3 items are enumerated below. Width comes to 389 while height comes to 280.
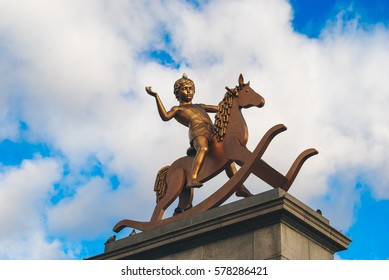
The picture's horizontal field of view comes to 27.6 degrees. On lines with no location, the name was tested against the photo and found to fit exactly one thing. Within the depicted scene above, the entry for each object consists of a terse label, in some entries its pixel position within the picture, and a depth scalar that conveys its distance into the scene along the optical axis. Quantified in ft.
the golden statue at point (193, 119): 40.88
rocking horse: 38.93
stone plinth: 34.24
